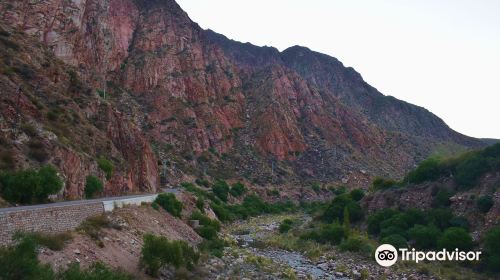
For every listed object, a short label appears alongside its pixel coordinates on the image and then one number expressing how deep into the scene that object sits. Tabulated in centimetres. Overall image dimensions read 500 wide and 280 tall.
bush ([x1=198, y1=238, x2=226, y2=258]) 2997
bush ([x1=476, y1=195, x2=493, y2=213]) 3453
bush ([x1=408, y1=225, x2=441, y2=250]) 3425
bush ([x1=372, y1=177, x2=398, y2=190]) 5384
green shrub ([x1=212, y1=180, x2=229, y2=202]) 6919
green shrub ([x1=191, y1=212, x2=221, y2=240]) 3609
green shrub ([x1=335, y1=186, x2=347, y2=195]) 8710
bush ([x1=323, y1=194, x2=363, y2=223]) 4909
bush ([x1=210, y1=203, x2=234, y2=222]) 5544
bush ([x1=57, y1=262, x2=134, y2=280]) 1396
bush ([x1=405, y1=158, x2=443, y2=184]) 4728
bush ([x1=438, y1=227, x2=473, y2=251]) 3139
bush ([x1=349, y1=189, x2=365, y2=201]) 5650
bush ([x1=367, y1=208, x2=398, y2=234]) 4300
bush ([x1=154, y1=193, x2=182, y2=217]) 3620
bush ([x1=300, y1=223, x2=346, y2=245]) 4070
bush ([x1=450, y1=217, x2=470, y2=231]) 3469
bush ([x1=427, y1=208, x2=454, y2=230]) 3691
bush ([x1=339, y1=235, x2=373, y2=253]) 3553
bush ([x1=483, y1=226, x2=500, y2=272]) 2769
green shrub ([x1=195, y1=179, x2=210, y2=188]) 7218
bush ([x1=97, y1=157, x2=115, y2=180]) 3769
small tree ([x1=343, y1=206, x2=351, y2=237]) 4119
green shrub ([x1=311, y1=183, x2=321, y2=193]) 8966
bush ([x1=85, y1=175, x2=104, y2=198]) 3312
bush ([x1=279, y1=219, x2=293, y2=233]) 4946
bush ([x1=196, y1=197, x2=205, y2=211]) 4660
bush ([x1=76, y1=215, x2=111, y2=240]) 2012
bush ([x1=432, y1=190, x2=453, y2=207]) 4022
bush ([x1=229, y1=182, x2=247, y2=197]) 7414
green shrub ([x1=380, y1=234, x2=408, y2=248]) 3525
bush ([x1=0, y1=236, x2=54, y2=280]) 1257
